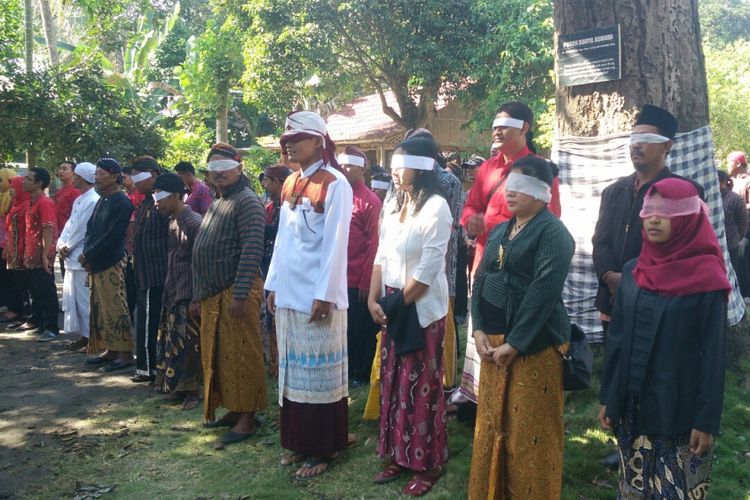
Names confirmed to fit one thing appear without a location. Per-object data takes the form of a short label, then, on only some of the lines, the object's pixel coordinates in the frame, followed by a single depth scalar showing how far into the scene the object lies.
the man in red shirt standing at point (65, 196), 8.58
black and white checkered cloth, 5.06
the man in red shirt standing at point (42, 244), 8.13
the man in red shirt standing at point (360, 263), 5.57
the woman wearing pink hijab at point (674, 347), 2.70
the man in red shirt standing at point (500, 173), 4.12
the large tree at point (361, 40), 15.64
